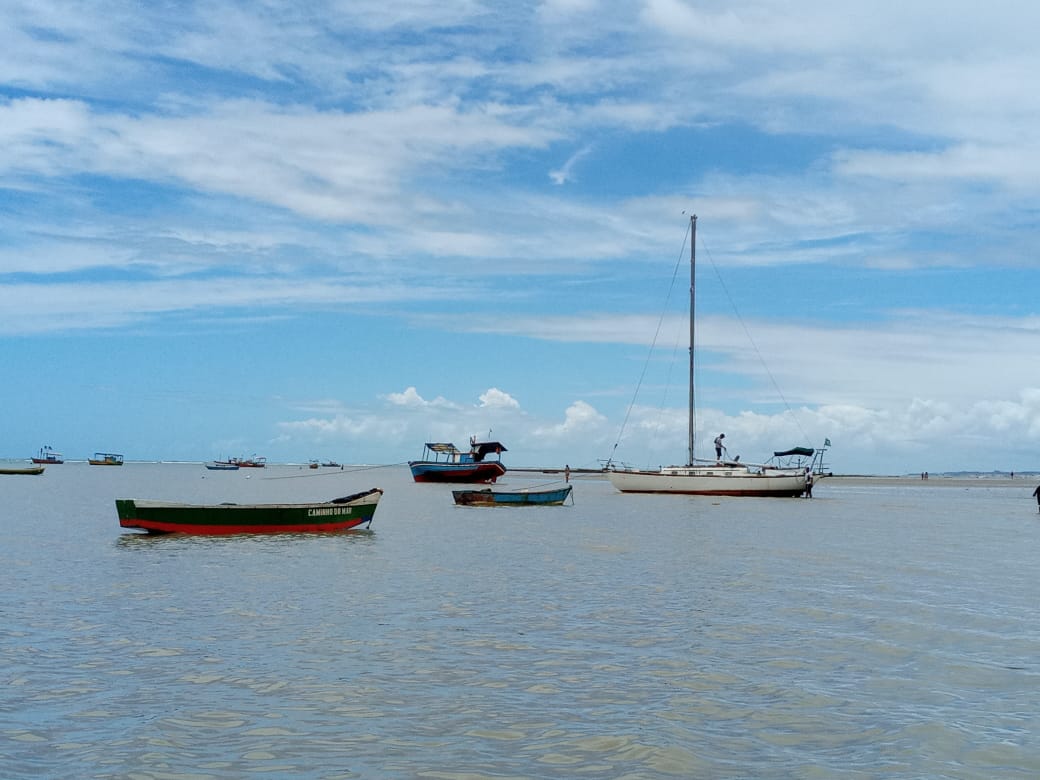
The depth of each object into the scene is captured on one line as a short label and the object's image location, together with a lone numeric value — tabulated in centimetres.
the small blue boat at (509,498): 5762
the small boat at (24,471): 11766
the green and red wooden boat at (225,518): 3462
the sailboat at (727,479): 6750
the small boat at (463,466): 10194
